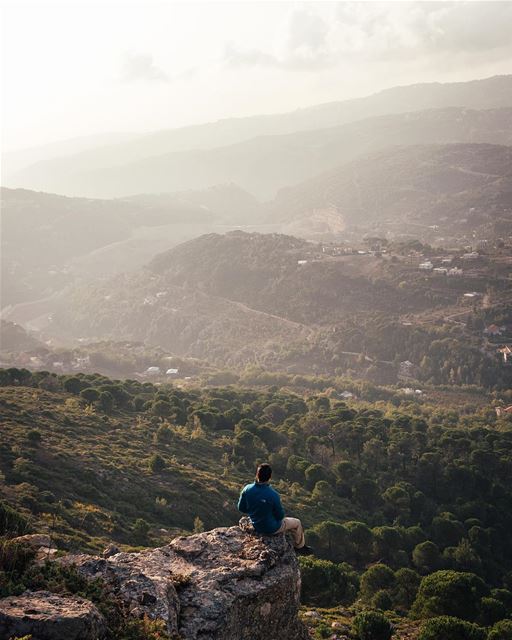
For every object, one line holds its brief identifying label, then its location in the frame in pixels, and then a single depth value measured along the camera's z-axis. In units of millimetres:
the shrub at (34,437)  29000
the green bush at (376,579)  22559
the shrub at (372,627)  15797
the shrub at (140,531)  22188
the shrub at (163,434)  36688
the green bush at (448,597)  20203
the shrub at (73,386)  43338
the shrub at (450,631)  16172
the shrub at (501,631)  16500
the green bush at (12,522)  11602
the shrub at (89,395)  41062
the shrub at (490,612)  20594
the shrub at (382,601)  20798
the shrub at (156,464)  30781
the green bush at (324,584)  19812
